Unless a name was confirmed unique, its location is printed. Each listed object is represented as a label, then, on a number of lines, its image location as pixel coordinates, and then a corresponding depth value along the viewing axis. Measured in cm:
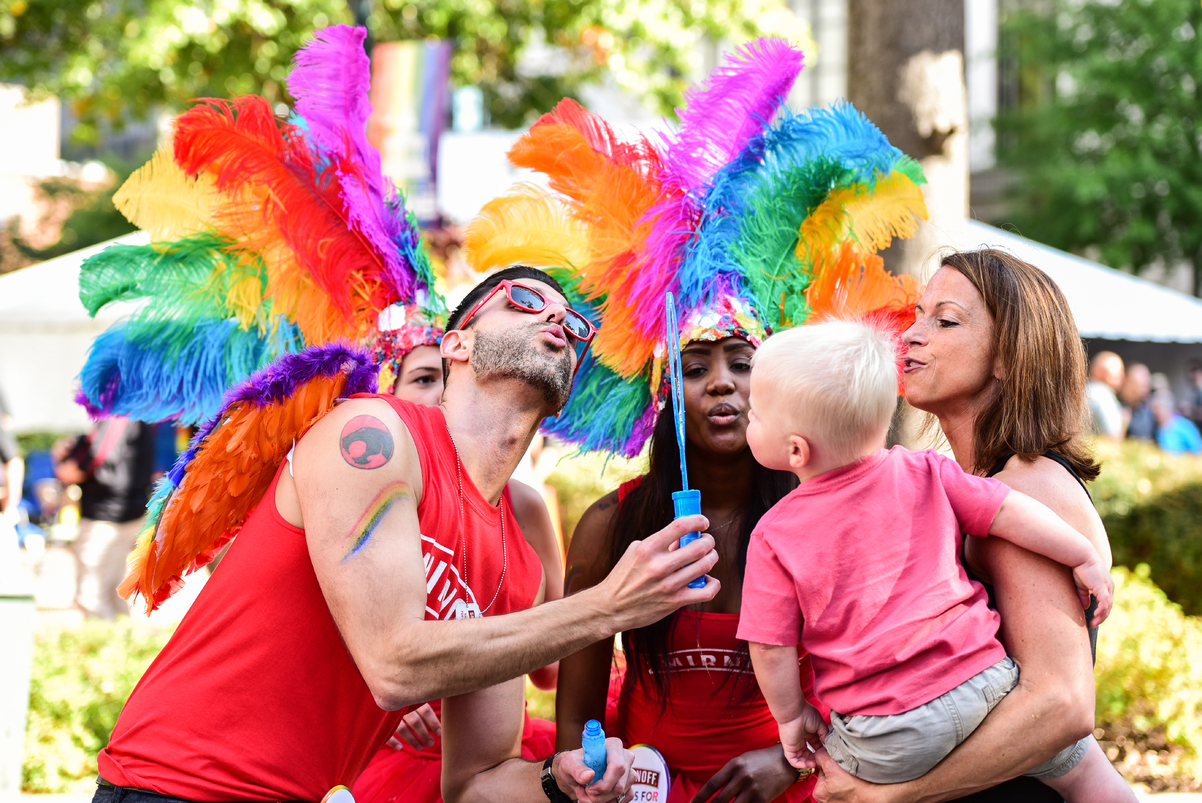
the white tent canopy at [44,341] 892
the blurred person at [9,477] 890
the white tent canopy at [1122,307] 966
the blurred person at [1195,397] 1523
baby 201
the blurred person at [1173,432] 1161
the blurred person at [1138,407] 1212
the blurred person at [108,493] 796
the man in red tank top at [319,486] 214
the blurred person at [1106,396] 1004
